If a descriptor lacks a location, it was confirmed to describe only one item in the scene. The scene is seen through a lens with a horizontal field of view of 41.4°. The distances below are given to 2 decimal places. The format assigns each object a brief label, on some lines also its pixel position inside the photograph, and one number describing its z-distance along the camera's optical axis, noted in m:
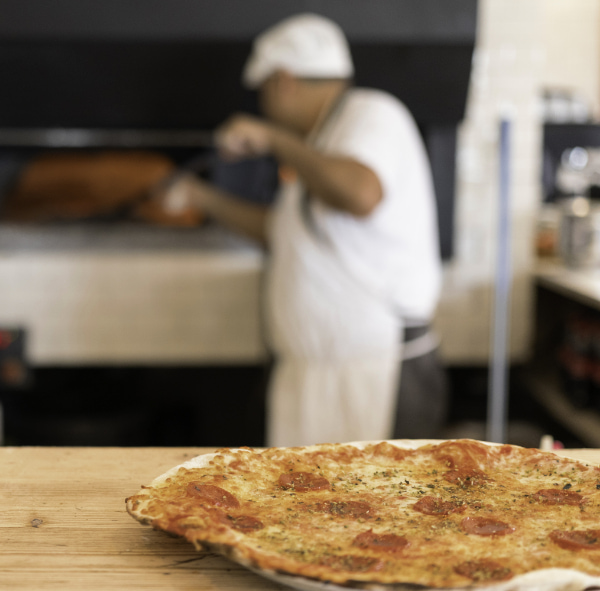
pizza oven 2.35
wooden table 0.67
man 1.89
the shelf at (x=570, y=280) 2.20
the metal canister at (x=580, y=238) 2.55
